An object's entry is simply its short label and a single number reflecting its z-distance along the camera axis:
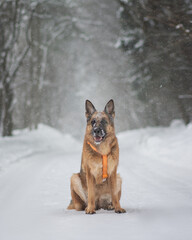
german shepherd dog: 4.19
